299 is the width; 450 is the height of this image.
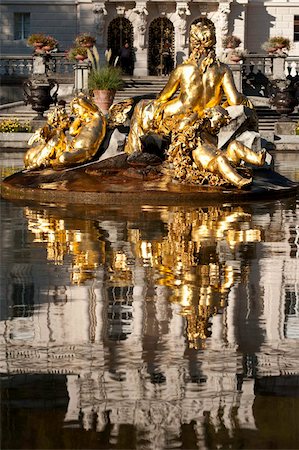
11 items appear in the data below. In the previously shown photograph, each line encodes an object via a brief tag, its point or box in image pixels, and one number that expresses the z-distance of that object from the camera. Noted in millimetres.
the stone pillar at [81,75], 41281
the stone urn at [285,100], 34116
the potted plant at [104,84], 35750
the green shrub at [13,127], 32344
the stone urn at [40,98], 35312
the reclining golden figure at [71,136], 15844
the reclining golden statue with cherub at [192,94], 15797
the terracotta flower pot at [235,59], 44312
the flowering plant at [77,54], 43672
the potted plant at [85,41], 46909
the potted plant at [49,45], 46312
